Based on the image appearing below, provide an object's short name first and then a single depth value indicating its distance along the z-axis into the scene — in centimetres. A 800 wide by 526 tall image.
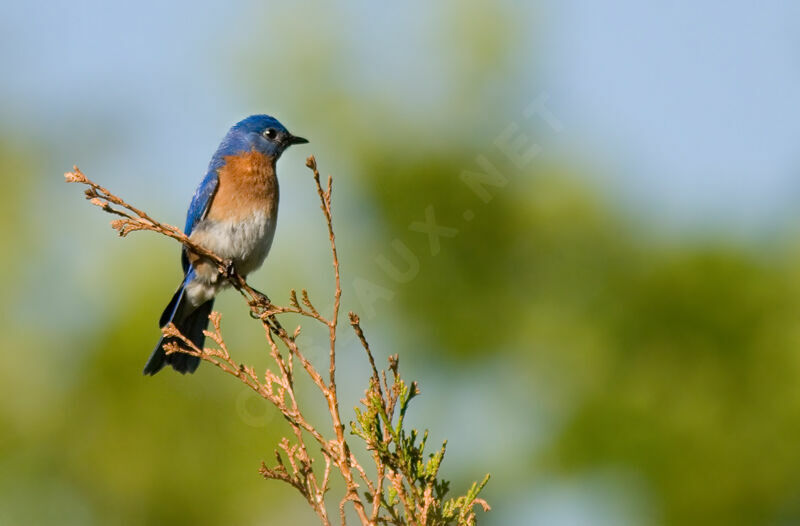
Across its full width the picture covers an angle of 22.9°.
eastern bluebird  1220
